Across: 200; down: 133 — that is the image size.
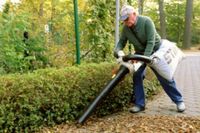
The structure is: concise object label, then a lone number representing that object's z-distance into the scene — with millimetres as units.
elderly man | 6137
